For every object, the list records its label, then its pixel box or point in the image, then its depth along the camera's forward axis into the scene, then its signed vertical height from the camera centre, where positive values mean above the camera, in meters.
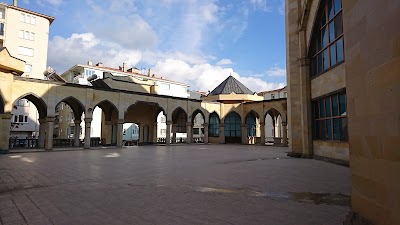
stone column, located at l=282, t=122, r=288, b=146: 29.72 +0.07
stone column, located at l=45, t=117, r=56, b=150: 21.41 -0.08
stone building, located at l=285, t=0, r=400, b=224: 2.76 +0.33
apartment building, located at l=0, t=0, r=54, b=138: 39.69 +14.42
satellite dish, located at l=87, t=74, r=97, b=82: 39.29 +8.38
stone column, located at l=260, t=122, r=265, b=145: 32.78 +0.13
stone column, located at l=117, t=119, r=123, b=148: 26.64 -0.06
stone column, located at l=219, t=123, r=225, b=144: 35.75 -0.02
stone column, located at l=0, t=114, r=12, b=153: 18.19 +0.06
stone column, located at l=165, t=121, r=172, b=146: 31.01 +0.07
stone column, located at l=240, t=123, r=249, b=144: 35.12 -0.14
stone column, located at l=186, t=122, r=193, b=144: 33.25 +0.09
